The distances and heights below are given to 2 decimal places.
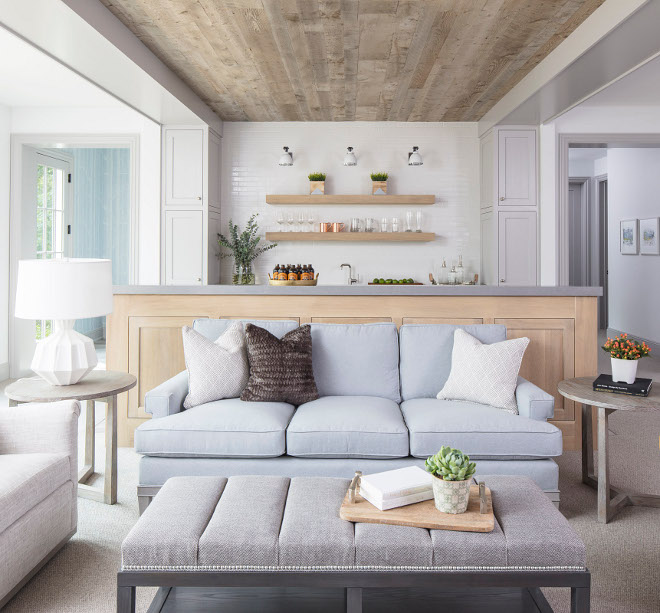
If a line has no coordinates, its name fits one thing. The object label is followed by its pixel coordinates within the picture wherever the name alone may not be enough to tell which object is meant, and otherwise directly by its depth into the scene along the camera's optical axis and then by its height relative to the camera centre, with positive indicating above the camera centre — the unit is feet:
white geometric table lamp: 9.60 +0.02
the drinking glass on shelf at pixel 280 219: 21.39 +2.99
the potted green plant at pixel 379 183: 21.21 +4.16
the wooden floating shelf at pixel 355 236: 21.04 +2.34
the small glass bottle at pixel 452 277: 20.04 +0.90
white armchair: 7.08 -2.24
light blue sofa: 9.45 -2.04
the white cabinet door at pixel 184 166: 20.02 +4.46
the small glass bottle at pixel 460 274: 20.06 +1.02
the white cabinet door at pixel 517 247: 20.18 +1.90
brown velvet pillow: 10.78 -1.12
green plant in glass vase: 21.18 +1.95
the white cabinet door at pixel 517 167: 20.10 +4.46
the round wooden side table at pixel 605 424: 9.45 -1.86
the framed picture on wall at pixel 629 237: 28.19 +3.16
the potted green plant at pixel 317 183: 21.27 +4.17
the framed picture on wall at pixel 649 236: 26.40 +3.01
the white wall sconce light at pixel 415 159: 20.30 +4.76
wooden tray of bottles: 14.19 +0.53
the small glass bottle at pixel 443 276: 20.56 +0.98
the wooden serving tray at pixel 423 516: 6.15 -2.13
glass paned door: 22.09 +3.48
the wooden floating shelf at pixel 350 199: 21.15 +3.62
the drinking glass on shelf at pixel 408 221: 21.26 +2.88
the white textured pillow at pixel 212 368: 10.71 -1.09
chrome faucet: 21.63 +0.96
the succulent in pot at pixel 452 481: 6.31 -1.78
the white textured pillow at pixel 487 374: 10.53 -1.16
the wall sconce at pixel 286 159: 20.57 +4.81
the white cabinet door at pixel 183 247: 20.21 +1.89
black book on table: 9.73 -1.28
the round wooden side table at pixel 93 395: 9.53 -1.37
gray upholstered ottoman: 5.91 -2.41
